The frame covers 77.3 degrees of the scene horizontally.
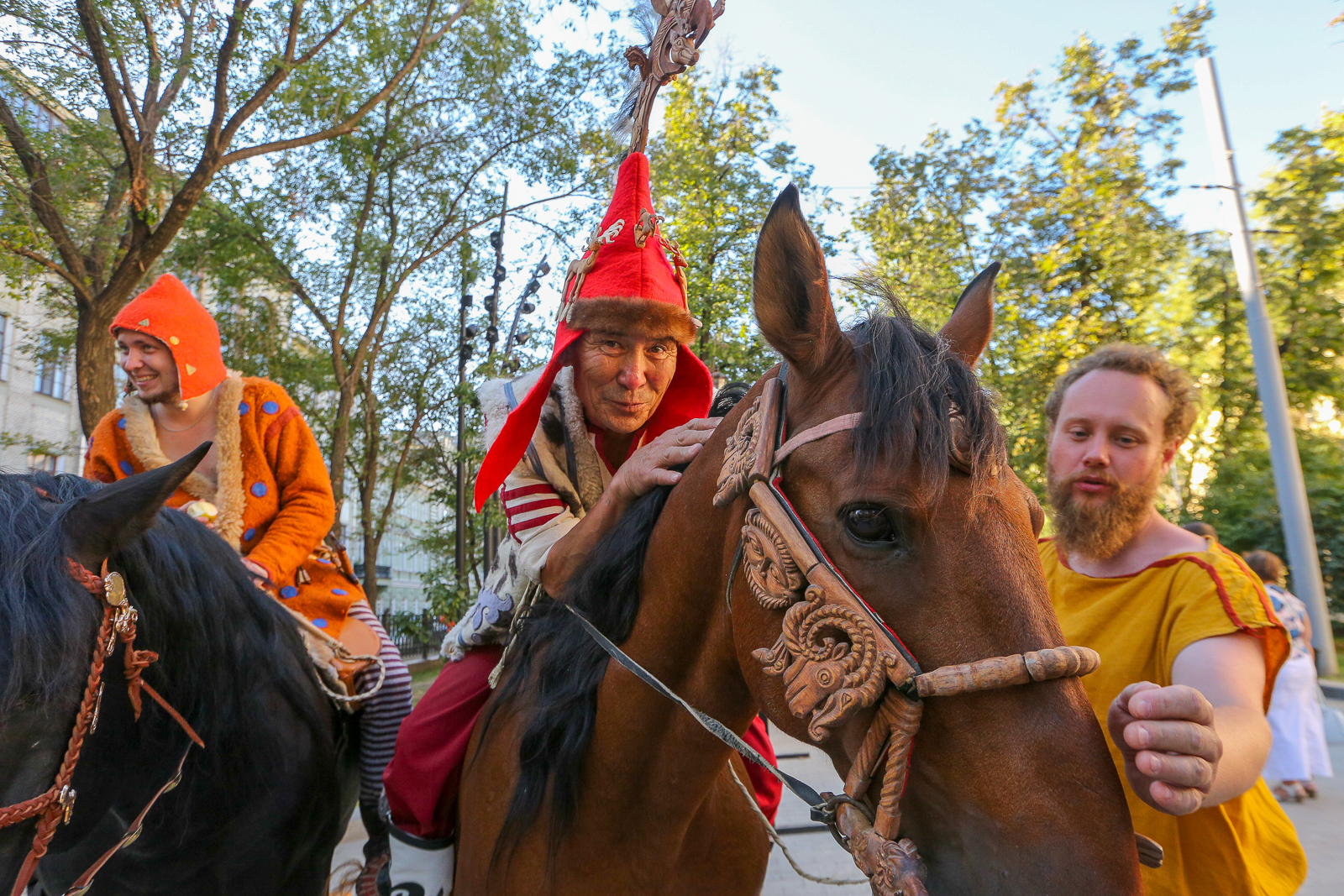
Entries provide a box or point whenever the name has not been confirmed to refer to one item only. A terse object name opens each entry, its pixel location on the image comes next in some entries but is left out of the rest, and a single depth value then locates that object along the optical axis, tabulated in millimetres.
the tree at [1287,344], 15484
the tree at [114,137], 9383
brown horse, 1202
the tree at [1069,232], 15750
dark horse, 1771
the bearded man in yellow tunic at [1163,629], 1428
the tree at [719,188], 13617
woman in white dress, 6363
